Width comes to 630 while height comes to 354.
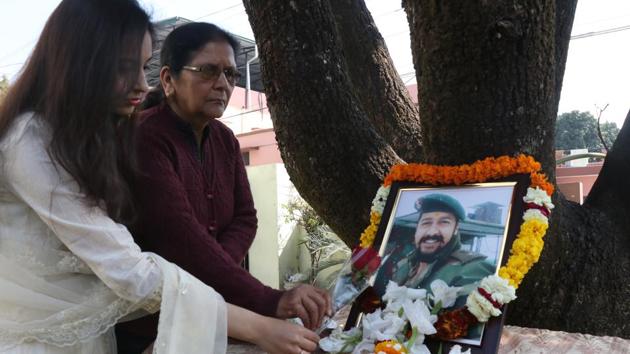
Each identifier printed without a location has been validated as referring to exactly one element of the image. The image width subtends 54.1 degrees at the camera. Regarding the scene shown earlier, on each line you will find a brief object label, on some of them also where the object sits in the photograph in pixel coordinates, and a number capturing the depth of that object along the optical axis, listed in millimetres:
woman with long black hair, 1324
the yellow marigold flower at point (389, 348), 1576
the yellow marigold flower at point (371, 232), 2080
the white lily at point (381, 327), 1657
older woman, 1614
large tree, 1993
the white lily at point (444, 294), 1763
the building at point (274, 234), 9977
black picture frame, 1667
